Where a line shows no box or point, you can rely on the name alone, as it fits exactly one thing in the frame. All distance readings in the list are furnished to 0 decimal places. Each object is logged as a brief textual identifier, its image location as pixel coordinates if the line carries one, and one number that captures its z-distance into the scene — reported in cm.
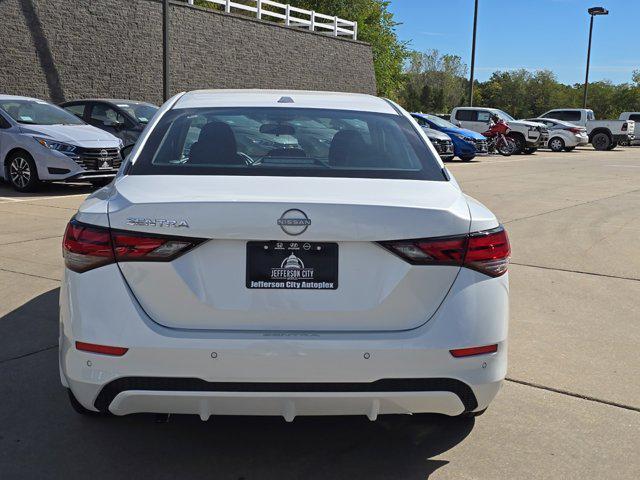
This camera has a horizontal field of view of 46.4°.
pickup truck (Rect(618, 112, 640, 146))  4084
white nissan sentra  281
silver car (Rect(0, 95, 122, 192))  1244
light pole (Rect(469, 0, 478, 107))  3724
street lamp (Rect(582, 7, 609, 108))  5075
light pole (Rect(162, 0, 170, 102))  2005
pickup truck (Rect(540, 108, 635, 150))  3638
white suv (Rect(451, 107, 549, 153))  3047
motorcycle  2945
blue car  2450
